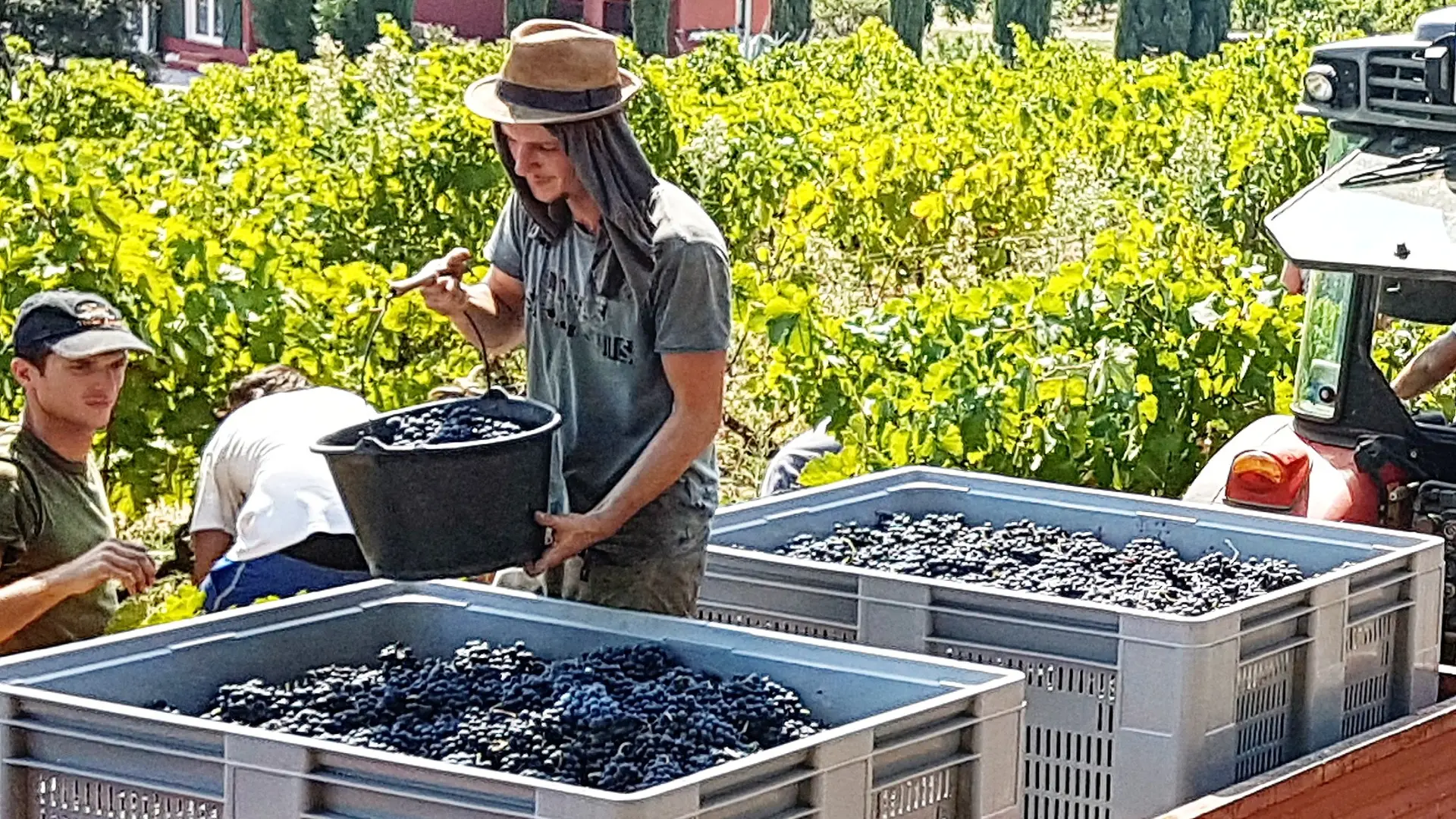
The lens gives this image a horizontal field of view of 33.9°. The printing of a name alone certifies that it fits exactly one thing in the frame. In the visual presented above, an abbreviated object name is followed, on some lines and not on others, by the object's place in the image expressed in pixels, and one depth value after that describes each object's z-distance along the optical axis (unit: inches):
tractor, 191.8
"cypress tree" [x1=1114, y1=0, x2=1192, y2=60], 1579.7
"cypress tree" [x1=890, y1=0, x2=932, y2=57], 1653.5
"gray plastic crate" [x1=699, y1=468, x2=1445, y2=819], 139.9
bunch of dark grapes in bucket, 144.6
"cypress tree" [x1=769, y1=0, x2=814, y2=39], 1704.0
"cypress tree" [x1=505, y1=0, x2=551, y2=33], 1494.8
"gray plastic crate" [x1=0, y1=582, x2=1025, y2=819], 108.2
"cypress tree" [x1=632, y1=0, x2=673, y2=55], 1526.8
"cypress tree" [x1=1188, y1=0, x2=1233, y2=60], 1641.2
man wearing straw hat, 148.6
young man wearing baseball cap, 183.6
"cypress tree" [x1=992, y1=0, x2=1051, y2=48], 1716.3
